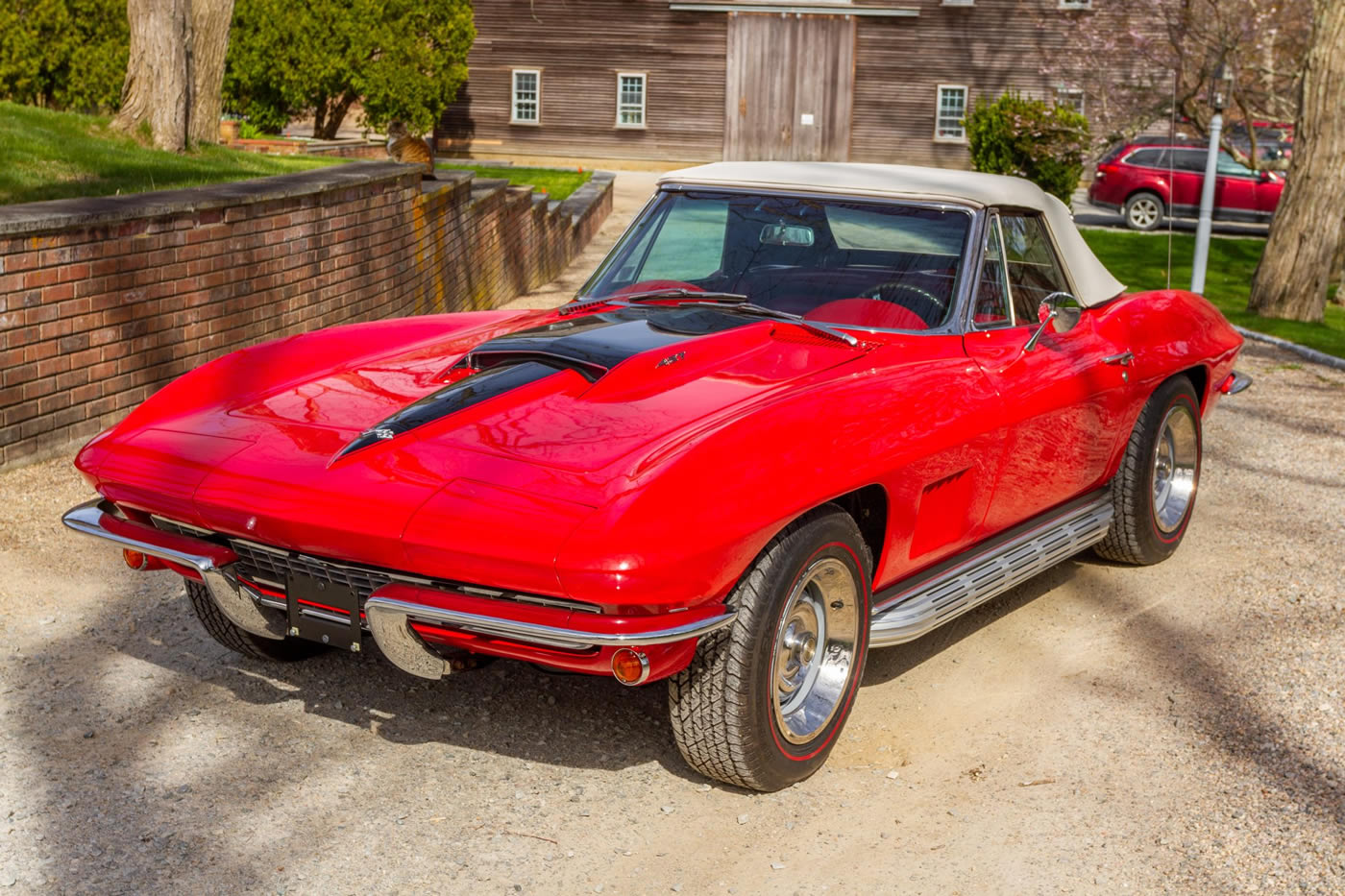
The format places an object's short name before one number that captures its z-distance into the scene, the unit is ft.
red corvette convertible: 11.30
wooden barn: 115.03
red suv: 81.05
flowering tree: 69.31
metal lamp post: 48.52
